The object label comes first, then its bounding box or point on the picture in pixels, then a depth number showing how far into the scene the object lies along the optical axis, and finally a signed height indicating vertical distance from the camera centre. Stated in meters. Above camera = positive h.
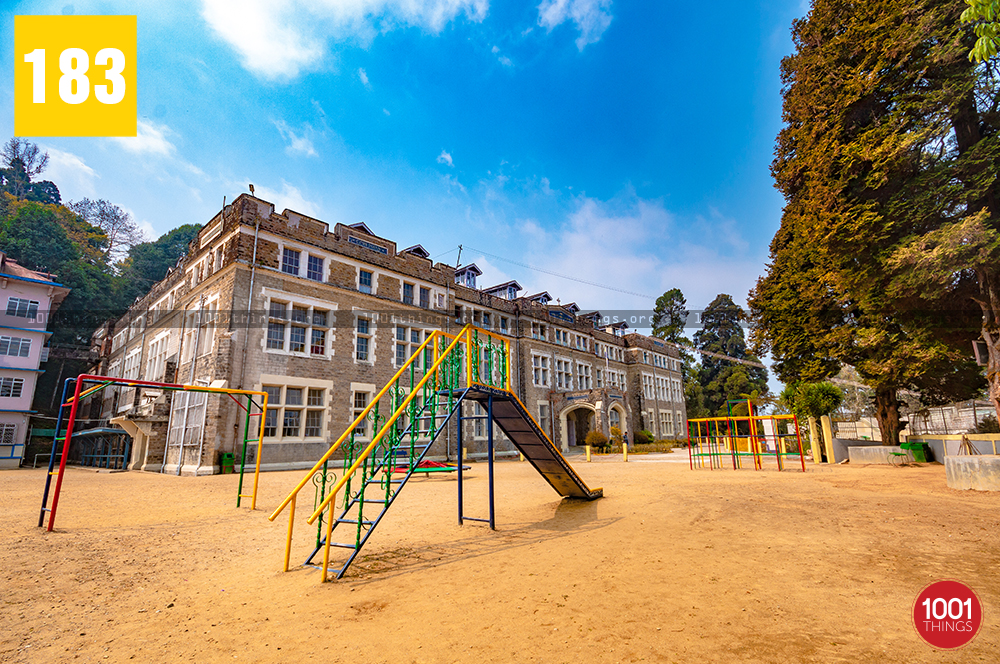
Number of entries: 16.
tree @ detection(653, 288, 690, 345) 60.19 +14.31
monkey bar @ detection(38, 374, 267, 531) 7.82 +0.50
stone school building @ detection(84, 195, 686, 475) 18.55 +4.56
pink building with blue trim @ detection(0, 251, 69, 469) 27.48 +5.14
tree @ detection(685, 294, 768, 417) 55.50 +8.17
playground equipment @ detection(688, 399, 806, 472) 18.23 -1.03
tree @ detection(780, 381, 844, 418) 21.12 +1.14
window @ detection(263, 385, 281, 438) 18.76 +0.68
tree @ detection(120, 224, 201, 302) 45.56 +18.02
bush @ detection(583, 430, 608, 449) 31.45 -0.86
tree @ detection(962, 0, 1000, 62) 4.29 +3.70
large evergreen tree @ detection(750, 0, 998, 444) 12.54 +7.14
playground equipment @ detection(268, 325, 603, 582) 5.96 +0.06
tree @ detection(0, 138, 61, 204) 49.69 +27.37
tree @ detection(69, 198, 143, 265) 51.56 +23.69
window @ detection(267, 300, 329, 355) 19.64 +4.30
